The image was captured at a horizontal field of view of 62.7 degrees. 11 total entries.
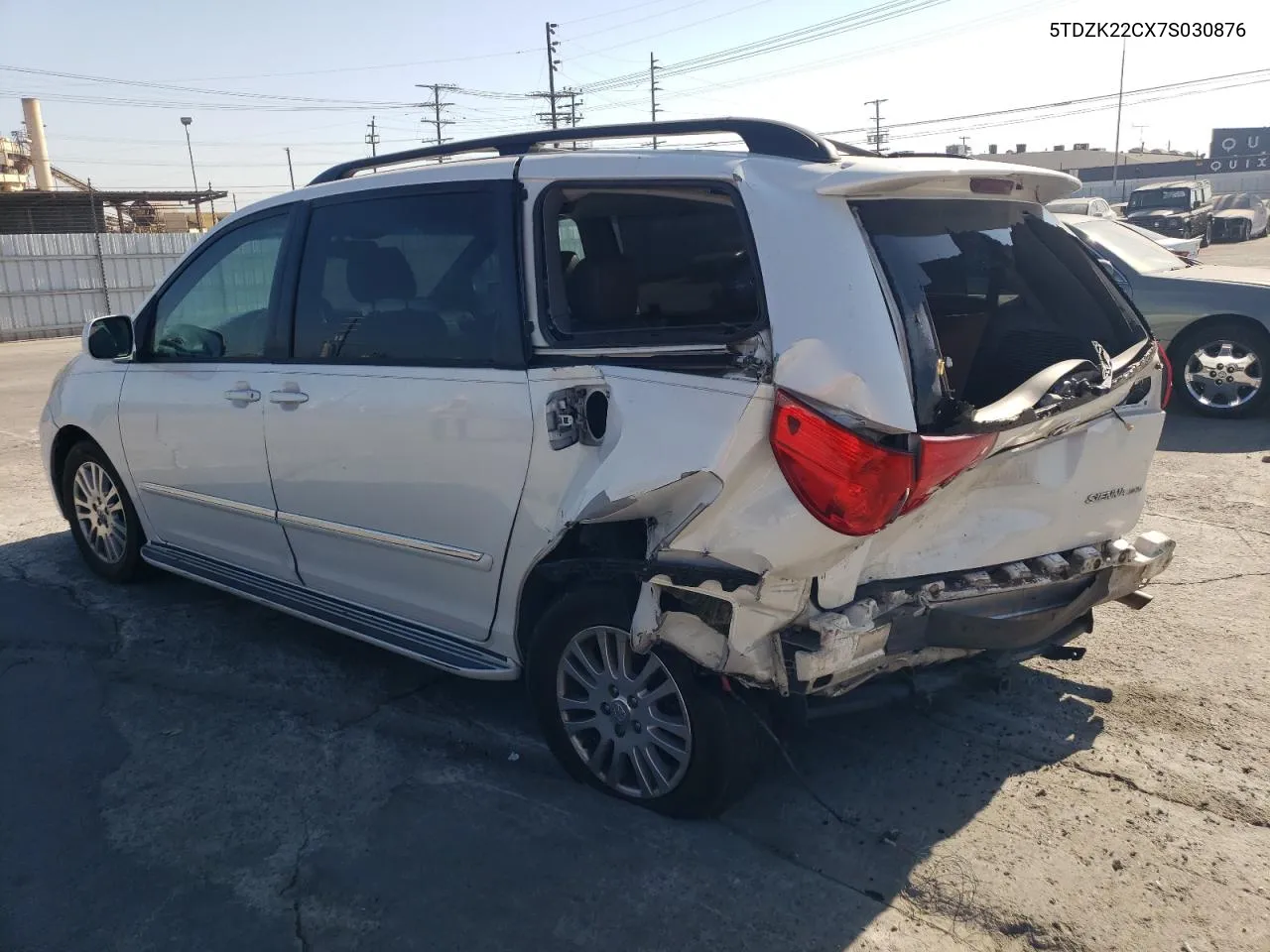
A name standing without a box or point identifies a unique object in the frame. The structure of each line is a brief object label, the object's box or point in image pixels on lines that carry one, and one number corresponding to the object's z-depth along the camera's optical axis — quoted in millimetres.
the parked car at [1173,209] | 32844
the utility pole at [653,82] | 67000
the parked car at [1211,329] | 8320
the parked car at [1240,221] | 39688
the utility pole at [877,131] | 70500
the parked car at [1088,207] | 22703
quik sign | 68625
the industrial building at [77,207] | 35969
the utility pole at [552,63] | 57094
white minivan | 2771
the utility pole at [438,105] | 68556
